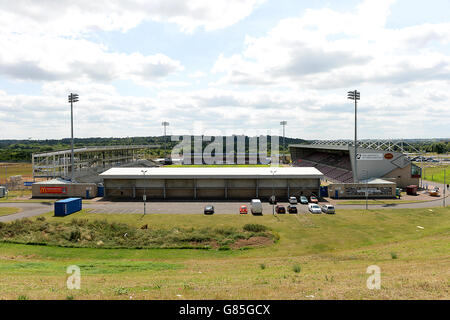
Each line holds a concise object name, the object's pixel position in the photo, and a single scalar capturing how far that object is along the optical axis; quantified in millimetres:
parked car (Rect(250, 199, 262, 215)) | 41938
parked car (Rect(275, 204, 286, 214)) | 41897
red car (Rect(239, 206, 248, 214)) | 42688
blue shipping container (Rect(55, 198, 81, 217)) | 41781
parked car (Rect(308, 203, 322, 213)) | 42234
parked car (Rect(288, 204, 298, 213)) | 42000
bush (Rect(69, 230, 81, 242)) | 29891
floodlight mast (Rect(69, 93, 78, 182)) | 62600
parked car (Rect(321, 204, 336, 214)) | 41688
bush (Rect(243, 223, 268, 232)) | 32094
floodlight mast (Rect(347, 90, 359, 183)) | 60944
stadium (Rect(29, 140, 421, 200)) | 54719
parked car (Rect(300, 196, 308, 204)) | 48812
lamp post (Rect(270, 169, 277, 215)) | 54469
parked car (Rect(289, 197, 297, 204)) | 47094
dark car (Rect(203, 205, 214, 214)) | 42562
